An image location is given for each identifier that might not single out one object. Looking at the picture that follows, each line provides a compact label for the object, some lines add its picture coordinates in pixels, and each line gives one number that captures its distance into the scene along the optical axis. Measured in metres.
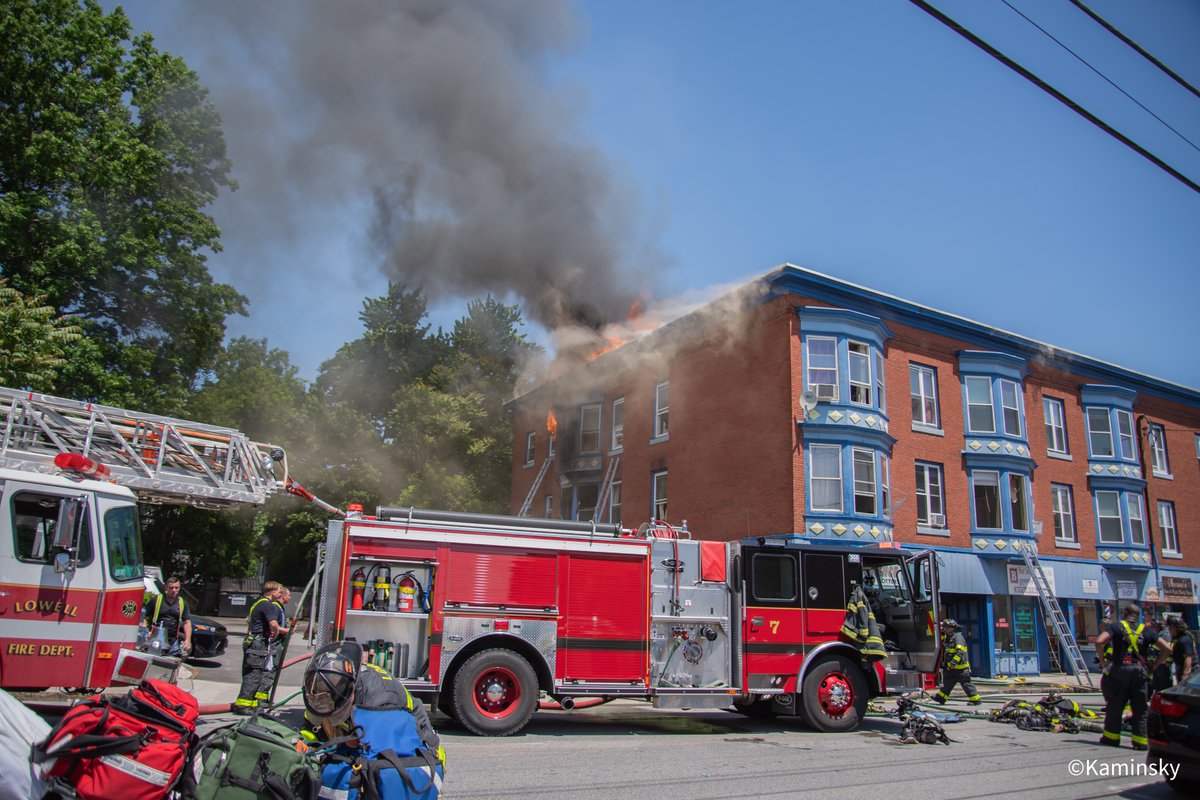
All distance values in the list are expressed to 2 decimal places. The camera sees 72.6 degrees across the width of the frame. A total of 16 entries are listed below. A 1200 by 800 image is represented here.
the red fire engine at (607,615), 9.38
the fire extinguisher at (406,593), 9.45
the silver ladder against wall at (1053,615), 20.42
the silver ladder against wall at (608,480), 25.09
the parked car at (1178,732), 6.86
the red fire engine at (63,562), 7.55
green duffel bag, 2.91
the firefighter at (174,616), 11.33
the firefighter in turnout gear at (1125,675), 9.78
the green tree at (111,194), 19.00
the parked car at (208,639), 14.84
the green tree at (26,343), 13.29
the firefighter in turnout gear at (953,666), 13.78
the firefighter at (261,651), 9.56
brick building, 20.02
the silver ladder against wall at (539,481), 25.95
